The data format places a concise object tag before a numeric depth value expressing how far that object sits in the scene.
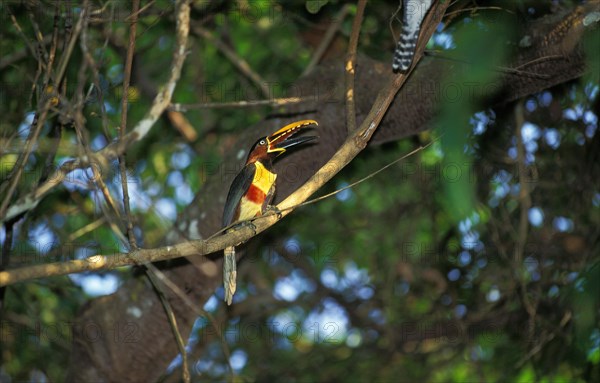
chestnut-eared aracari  7.51
